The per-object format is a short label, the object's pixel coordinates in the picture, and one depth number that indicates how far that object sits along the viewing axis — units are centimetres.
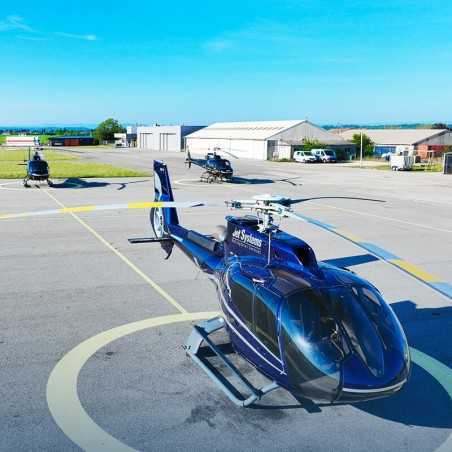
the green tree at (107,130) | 15438
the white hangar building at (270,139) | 7512
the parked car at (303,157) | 6456
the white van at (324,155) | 6475
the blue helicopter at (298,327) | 581
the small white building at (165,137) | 10769
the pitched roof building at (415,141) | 8319
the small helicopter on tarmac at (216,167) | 3588
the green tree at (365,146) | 7706
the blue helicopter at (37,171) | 3080
